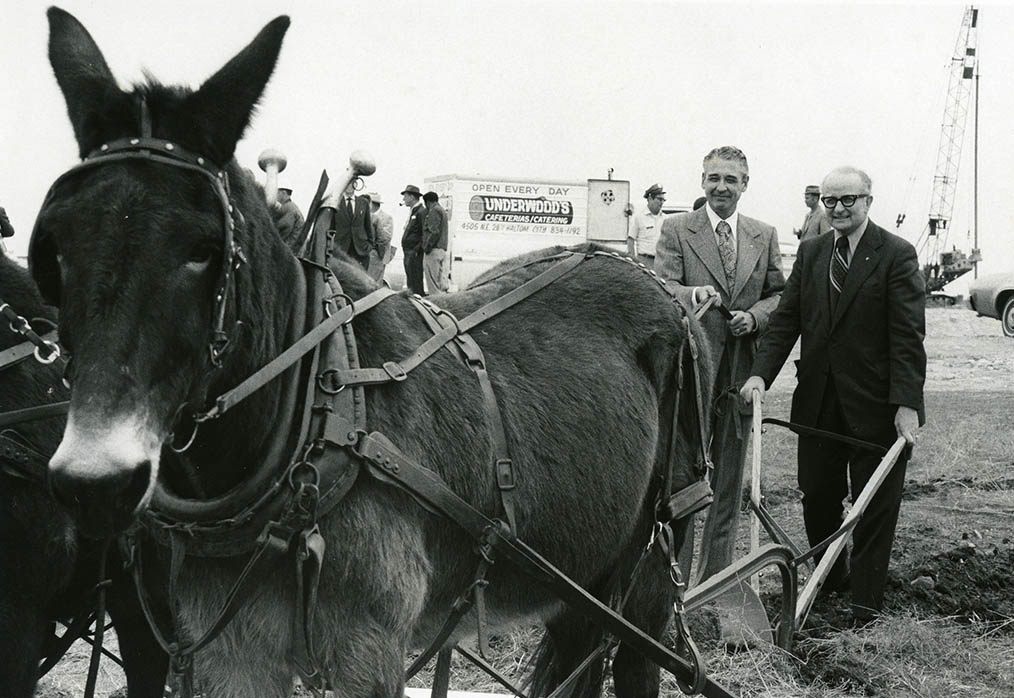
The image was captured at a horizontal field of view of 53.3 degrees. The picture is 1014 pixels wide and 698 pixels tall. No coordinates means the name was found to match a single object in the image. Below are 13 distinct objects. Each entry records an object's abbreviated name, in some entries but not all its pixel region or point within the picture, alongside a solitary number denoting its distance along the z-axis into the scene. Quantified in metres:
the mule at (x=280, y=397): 1.88
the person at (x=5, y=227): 3.61
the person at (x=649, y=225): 16.23
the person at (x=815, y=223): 11.23
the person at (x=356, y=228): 12.04
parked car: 13.22
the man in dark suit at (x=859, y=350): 5.22
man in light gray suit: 5.51
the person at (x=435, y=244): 17.09
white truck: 24.61
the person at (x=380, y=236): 14.27
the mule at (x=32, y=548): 2.87
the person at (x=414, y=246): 17.22
